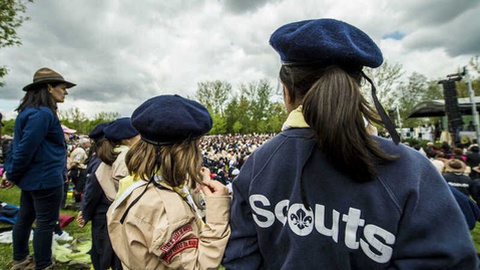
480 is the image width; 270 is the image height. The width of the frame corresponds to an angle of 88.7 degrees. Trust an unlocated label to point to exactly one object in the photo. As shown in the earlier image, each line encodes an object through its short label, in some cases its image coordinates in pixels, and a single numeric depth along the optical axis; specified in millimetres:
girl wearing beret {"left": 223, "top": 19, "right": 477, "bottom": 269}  716
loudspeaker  9125
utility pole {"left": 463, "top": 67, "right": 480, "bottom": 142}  7992
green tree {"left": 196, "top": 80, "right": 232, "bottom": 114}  62281
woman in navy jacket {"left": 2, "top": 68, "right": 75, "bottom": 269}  2496
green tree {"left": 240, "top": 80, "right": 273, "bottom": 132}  65062
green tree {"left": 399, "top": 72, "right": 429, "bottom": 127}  30250
